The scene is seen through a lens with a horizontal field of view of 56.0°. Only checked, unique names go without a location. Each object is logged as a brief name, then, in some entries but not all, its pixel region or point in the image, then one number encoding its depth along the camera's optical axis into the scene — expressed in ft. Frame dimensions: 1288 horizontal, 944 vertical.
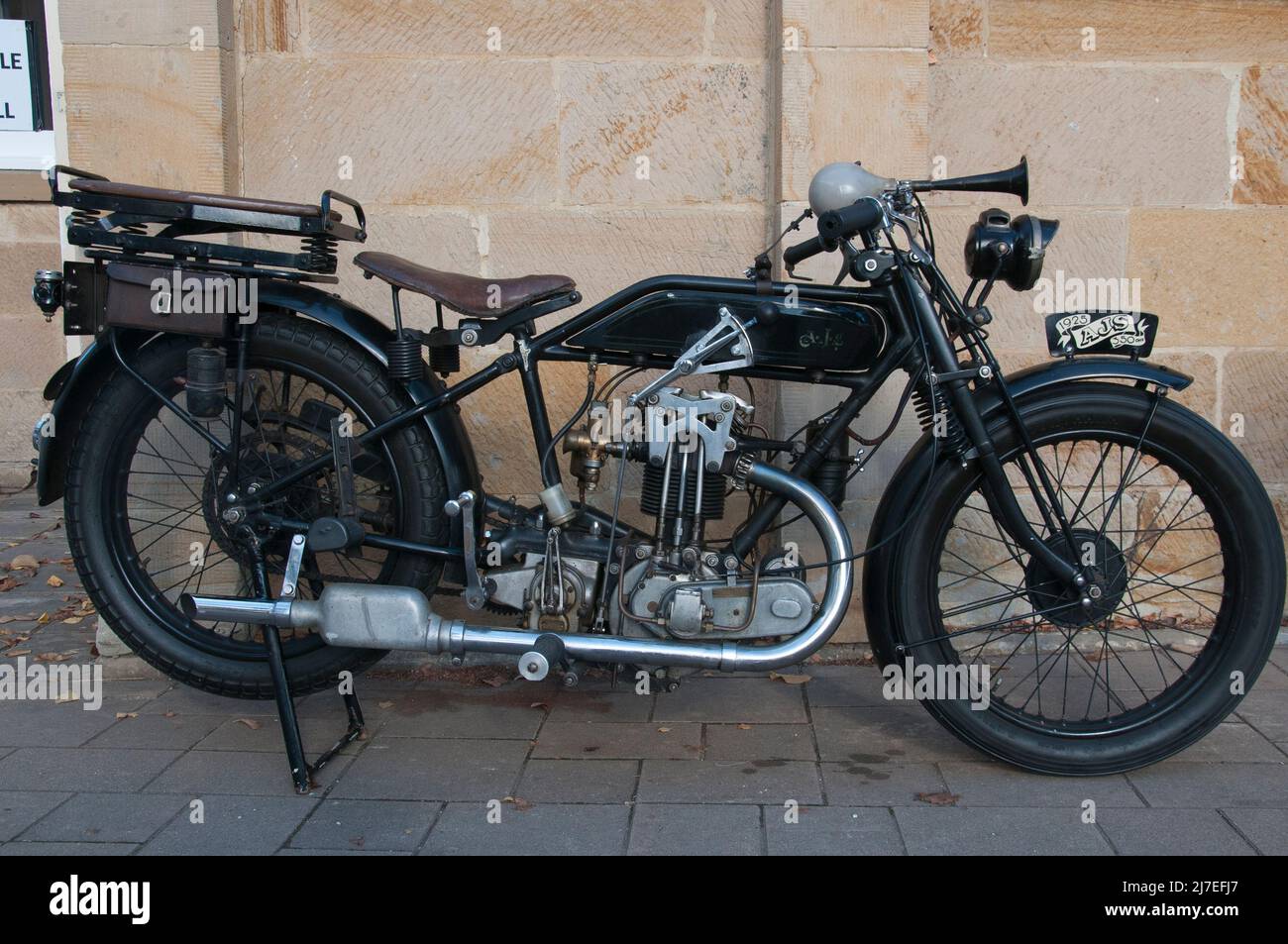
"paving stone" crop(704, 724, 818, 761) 10.90
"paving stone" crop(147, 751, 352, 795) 10.25
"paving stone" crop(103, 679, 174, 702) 12.59
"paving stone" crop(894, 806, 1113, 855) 9.08
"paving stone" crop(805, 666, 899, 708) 12.24
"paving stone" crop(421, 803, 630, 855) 9.12
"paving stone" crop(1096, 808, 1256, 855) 9.04
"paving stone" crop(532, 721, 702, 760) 10.99
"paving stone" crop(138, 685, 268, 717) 12.07
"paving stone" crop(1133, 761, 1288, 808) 9.84
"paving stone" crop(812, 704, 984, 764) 10.89
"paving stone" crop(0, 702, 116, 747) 11.31
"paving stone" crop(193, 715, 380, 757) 11.17
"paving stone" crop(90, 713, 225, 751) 11.28
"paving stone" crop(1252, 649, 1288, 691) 12.46
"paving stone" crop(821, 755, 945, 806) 9.95
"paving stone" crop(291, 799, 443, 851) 9.24
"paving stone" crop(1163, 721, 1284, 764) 10.68
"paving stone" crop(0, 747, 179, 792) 10.34
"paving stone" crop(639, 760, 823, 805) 10.02
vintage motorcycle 10.10
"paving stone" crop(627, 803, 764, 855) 9.12
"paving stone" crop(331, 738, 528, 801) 10.16
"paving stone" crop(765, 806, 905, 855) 9.10
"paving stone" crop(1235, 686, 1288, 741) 11.27
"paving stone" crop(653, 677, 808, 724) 11.87
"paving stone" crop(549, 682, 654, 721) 11.91
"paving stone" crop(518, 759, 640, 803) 10.03
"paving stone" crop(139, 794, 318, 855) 9.18
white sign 23.32
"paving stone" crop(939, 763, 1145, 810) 9.89
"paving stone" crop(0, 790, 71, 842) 9.49
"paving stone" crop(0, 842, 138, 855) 9.09
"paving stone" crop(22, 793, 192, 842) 9.38
